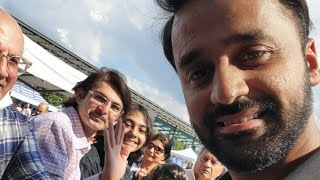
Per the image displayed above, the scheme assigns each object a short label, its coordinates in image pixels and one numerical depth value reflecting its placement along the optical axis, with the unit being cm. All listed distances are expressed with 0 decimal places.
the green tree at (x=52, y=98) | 1709
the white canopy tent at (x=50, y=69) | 314
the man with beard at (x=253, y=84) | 70
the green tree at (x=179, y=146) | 3597
